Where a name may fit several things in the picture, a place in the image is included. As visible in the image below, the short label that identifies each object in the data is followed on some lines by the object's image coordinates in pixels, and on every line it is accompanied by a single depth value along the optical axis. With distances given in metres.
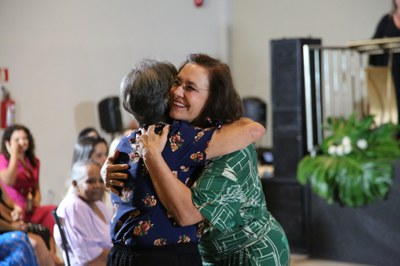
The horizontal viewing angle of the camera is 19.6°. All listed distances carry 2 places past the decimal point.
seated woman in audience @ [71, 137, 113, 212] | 8.55
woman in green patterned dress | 3.49
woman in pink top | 9.29
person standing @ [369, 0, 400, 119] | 10.69
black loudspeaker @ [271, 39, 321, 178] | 10.35
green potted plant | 9.35
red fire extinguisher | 11.26
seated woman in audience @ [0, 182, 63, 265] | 7.62
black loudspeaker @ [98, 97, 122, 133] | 12.83
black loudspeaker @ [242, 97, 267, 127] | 14.44
